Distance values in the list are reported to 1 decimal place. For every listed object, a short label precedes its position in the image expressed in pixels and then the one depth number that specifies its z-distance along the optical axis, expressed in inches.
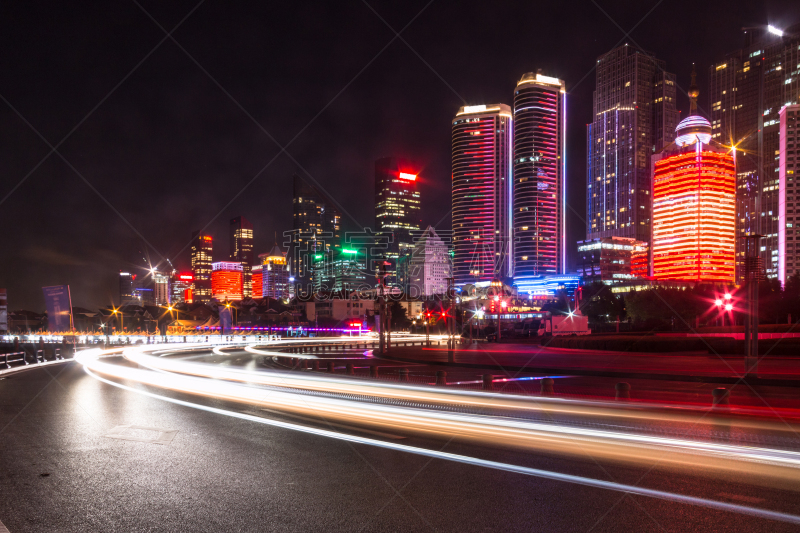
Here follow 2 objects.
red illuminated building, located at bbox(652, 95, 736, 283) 7810.0
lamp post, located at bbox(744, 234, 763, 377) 977.5
